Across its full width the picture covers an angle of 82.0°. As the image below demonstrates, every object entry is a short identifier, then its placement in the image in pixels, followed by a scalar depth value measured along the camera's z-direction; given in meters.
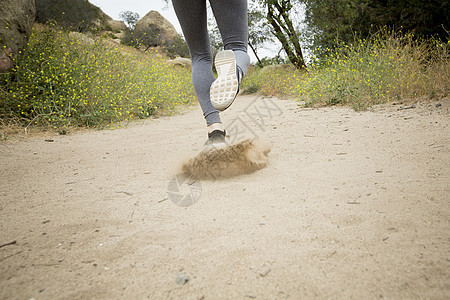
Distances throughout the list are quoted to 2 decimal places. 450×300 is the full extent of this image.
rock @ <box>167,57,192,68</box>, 12.34
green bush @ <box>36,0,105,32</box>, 11.45
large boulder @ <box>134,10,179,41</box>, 20.00
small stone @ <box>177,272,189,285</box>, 0.61
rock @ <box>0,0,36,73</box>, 2.92
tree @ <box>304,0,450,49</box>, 4.77
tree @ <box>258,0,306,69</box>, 8.77
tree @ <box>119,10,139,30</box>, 22.35
